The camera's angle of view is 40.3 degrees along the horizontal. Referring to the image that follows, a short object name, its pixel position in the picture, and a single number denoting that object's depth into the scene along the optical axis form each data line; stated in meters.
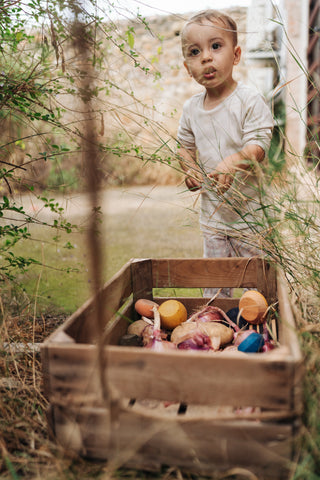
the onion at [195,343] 1.11
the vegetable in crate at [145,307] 1.29
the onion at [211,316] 1.25
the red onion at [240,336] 1.12
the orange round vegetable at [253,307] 1.19
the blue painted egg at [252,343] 1.04
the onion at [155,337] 1.10
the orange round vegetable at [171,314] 1.26
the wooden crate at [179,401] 0.74
